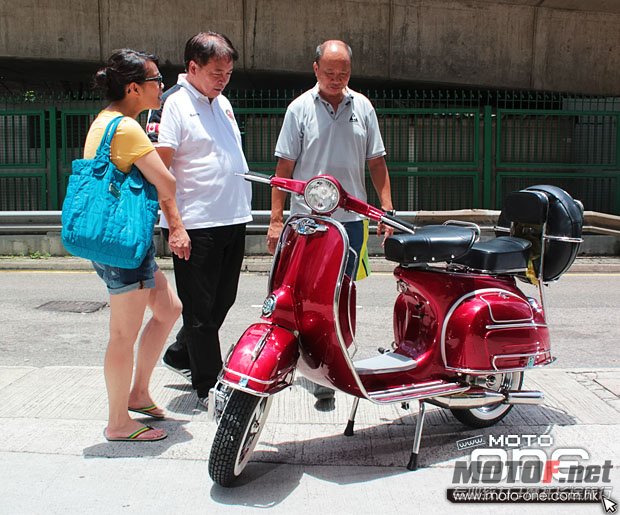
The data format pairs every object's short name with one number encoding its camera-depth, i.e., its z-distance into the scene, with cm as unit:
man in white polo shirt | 412
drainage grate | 779
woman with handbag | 360
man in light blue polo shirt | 446
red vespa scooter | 328
